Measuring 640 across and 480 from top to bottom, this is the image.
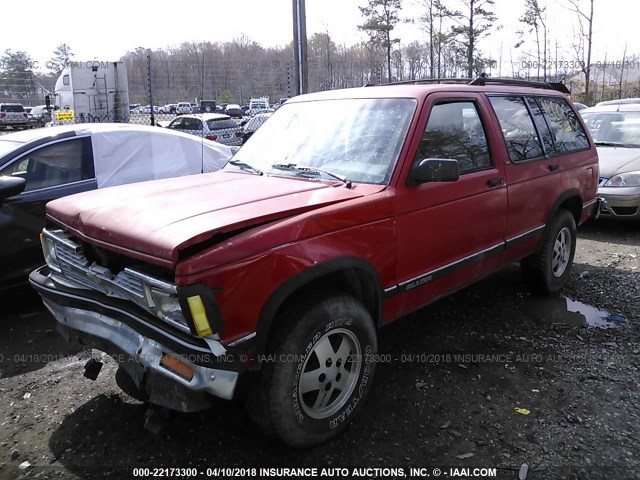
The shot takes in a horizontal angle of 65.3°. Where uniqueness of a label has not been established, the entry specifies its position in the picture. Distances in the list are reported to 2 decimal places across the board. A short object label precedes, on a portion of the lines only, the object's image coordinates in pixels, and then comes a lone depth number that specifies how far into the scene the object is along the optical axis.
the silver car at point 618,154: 7.04
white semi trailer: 17.95
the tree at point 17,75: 19.70
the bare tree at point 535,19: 32.50
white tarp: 5.39
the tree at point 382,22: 35.88
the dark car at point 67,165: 4.46
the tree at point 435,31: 33.44
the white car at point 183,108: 26.08
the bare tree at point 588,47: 25.80
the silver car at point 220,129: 15.77
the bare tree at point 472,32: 32.16
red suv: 2.30
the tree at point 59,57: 44.67
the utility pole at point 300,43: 8.70
